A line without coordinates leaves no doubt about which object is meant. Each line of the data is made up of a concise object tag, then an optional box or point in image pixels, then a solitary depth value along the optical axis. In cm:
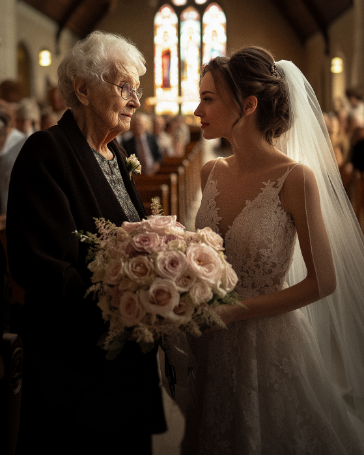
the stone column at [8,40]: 1088
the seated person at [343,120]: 795
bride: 173
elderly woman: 166
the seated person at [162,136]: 1086
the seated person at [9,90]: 1060
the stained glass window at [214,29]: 2017
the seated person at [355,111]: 748
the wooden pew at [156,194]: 359
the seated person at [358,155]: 660
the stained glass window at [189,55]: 2020
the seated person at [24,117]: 558
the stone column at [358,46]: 1323
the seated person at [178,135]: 1210
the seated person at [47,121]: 615
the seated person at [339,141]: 795
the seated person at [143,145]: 766
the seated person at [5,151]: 474
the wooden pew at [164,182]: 427
